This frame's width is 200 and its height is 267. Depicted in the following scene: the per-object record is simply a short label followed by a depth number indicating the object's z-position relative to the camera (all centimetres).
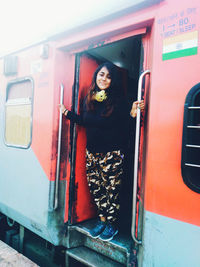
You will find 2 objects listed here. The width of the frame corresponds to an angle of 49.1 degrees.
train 148
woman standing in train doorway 218
